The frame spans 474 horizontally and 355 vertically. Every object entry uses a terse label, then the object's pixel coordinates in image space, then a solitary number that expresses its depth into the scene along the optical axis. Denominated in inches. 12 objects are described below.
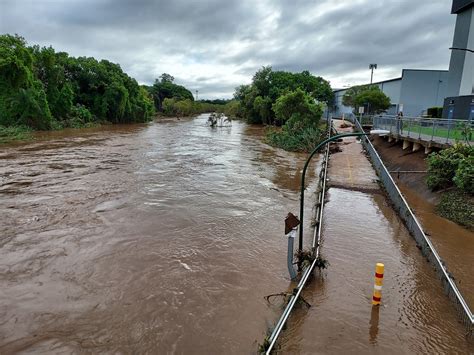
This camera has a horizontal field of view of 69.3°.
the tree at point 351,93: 2160.4
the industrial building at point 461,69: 1125.7
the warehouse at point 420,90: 1835.6
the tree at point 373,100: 1744.6
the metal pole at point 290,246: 257.4
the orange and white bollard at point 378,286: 231.5
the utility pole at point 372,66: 2450.7
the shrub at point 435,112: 1384.1
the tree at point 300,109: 1229.7
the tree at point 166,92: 4011.1
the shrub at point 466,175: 444.1
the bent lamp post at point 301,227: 290.4
